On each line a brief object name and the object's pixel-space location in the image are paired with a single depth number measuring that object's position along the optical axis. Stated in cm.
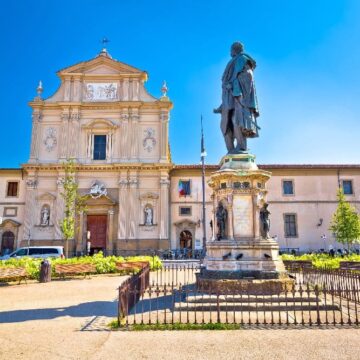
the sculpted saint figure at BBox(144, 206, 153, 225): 3064
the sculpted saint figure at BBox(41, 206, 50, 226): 3057
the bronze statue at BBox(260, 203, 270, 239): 993
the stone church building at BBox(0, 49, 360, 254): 3059
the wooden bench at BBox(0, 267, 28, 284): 1389
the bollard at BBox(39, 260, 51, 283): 1495
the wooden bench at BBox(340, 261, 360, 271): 1535
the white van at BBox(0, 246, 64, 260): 2311
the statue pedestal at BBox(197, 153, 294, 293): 893
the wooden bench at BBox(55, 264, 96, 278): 1586
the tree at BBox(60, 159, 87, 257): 2345
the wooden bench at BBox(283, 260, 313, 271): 1541
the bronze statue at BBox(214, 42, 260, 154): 1091
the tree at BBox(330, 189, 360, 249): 2731
